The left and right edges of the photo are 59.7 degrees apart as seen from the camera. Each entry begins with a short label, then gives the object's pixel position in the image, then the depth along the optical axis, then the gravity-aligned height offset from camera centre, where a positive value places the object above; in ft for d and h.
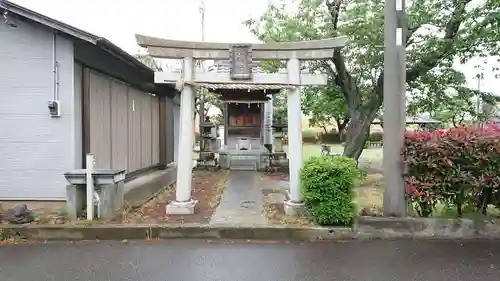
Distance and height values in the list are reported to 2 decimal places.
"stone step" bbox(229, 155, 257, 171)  54.90 -3.25
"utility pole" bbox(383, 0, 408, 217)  20.86 +1.35
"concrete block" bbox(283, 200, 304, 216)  23.55 -3.94
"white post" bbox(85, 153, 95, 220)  21.30 -2.57
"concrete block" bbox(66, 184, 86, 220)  21.54 -3.20
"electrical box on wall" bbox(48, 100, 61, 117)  25.23 +1.69
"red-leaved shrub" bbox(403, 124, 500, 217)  19.88 -1.50
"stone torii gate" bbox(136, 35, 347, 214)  23.66 +3.30
